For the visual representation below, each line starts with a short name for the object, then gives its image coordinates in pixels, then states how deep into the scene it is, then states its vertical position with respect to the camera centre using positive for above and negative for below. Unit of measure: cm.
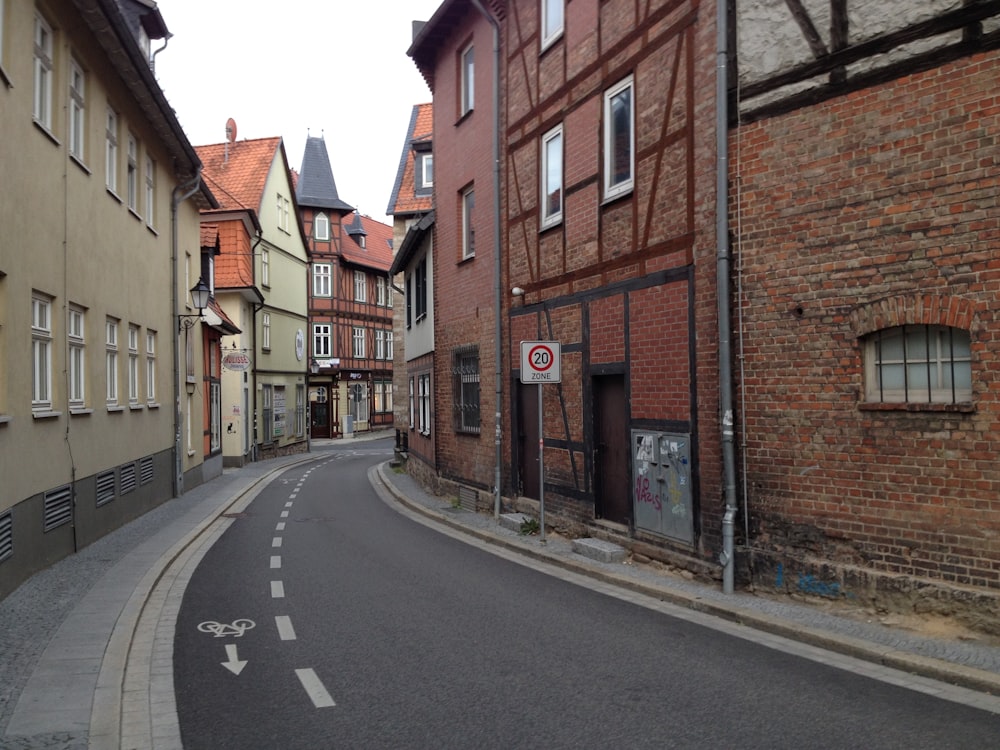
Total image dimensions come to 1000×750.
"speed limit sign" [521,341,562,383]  1243 +51
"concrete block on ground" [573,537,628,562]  1137 -184
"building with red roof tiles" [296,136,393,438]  5316 +549
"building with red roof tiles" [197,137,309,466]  3194 +421
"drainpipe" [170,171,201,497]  1997 +233
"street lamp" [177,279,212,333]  2005 +237
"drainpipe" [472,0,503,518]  1592 +266
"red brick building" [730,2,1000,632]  727 +74
